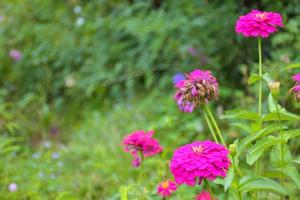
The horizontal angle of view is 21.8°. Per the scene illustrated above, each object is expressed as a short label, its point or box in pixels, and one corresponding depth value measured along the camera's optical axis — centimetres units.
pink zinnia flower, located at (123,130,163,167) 121
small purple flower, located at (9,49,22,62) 268
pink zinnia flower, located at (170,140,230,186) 94
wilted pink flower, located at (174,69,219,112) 106
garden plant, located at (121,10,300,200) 95
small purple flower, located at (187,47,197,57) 209
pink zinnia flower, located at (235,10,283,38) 110
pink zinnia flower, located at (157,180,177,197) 120
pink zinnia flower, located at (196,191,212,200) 117
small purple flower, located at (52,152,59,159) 178
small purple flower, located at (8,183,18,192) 148
